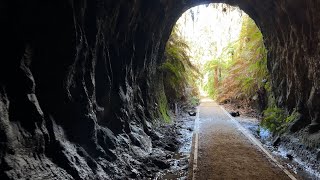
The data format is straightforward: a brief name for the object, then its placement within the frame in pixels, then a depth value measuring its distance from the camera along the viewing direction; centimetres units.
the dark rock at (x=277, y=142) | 791
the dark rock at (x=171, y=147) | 783
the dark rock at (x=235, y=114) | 1458
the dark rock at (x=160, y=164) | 625
